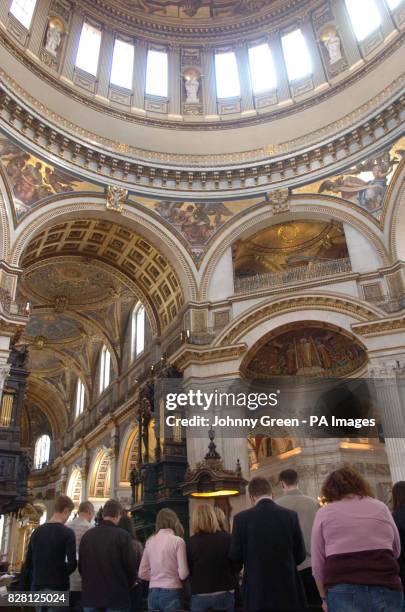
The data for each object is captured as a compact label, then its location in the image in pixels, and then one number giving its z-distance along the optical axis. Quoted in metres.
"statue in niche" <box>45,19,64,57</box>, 20.20
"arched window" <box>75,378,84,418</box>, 34.25
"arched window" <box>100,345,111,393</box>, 29.74
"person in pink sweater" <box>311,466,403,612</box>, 2.92
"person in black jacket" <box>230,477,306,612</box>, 3.70
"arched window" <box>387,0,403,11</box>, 18.42
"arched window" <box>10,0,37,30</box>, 19.19
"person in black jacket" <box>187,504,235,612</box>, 4.53
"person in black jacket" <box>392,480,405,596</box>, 4.21
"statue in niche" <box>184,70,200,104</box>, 22.42
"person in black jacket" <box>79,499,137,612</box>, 4.27
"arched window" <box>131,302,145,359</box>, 25.27
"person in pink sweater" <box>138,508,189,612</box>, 4.79
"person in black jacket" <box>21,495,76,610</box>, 4.73
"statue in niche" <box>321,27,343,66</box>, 20.52
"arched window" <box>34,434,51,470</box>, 40.50
